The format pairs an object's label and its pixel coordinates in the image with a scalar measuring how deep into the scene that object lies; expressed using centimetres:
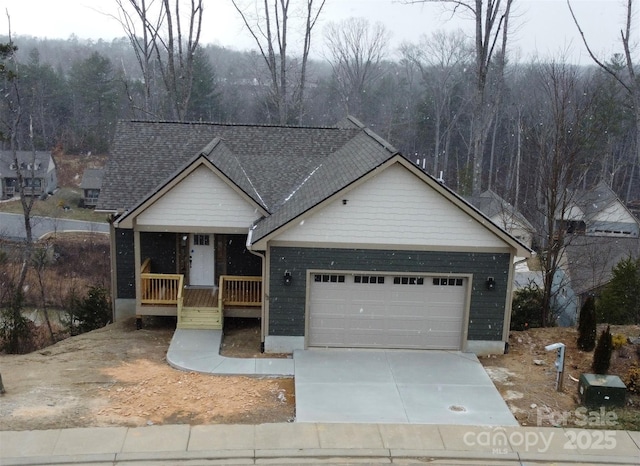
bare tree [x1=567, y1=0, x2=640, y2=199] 1825
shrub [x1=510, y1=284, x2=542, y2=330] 1744
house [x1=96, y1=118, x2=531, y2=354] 1327
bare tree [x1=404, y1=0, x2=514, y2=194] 2361
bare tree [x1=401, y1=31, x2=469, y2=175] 5081
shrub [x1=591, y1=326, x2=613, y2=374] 1235
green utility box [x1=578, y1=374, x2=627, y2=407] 1127
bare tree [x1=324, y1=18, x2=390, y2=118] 4762
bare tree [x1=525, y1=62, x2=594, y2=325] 1691
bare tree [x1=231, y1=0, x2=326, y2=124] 3023
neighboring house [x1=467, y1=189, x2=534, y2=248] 3297
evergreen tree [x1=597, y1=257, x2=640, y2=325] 1758
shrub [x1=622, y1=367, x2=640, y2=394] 1184
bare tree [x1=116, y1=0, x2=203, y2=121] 2945
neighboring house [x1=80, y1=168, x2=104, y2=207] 4906
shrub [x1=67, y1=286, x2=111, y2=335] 1791
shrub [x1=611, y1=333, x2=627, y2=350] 1381
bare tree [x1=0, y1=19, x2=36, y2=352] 1510
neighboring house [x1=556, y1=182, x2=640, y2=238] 3862
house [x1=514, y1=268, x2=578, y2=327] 2559
